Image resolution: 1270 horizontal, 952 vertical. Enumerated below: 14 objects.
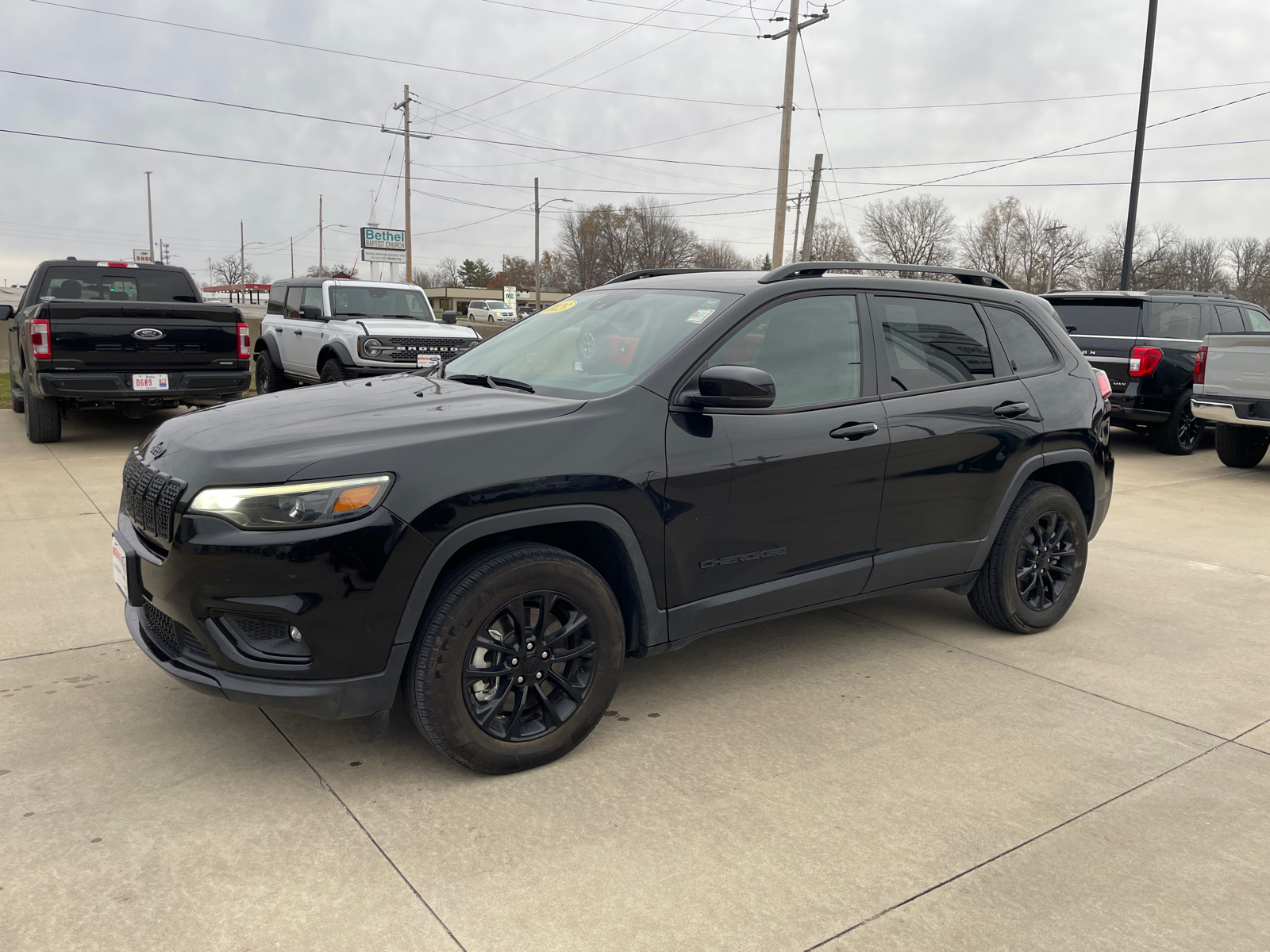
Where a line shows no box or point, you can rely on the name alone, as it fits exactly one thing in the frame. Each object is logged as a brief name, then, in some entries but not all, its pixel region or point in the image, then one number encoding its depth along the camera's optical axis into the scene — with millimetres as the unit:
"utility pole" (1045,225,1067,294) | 61981
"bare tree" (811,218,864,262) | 64688
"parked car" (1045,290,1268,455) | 11328
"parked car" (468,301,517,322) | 67375
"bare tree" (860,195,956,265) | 67375
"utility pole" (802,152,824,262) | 29828
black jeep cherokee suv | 2822
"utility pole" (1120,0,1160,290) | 18234
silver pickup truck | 9406
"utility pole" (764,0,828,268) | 23812
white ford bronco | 12234
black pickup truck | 8961
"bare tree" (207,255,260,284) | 115438
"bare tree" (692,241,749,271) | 73250
